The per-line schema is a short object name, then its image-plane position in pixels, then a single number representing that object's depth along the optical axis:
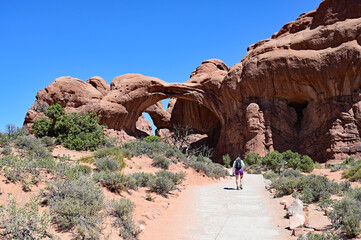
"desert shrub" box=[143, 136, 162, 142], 29.75
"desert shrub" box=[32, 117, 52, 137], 17.36
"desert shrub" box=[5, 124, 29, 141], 14.57
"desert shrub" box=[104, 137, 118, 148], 16.84
